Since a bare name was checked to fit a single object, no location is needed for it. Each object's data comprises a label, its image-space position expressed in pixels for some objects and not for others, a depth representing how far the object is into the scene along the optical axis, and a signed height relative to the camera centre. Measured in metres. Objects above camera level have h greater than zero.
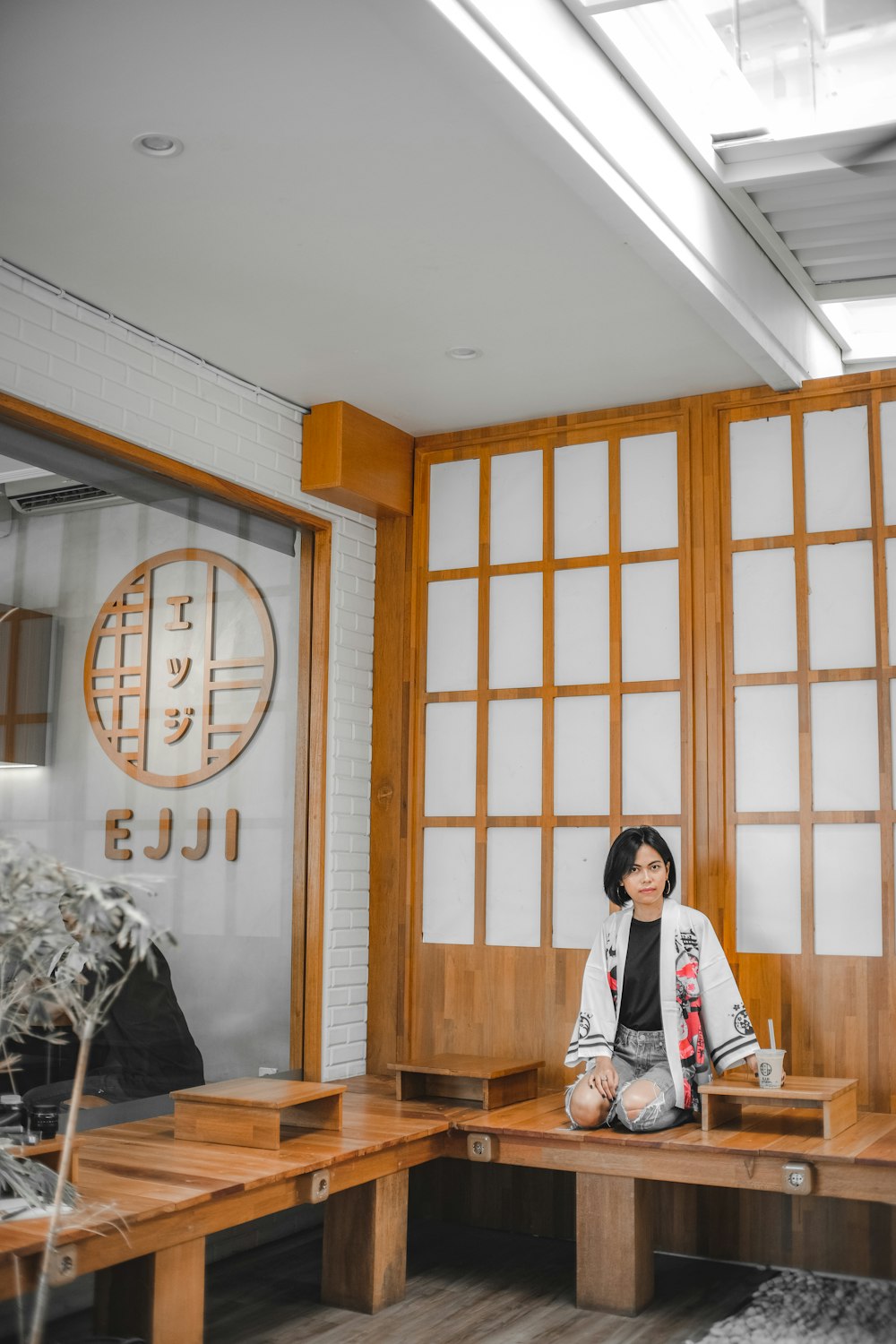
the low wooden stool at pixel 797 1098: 3.57 -0.75
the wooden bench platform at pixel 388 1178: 2.96 -0.92
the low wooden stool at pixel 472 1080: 4.14 -0.83
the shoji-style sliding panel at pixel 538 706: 4.58 +0.45
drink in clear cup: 3.72 -0.68
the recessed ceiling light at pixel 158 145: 2.98 +1.57
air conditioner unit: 3.60 +0.94
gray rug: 3.34 -1.31
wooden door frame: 4.65 +0.18
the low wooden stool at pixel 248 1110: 3.50 -0.79
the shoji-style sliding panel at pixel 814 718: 4.14 +0.37
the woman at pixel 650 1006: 3.84 -0.55
